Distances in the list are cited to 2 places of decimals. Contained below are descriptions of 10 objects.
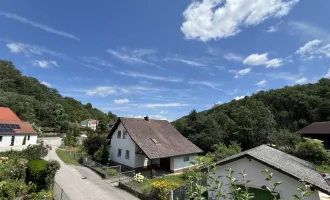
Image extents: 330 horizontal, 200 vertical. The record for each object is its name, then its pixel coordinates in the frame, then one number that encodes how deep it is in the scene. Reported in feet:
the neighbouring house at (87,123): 319.31
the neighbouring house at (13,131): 92.75
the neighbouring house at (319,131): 140.61
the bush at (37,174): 51.19
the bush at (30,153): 78.12
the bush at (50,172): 48.99
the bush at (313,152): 83.46
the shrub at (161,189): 45.87
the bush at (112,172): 67.01
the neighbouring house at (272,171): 29.60
